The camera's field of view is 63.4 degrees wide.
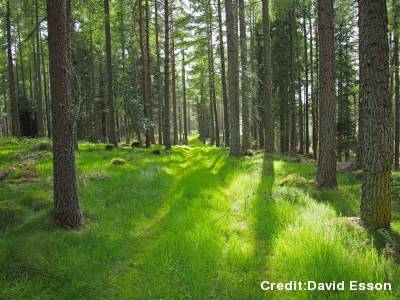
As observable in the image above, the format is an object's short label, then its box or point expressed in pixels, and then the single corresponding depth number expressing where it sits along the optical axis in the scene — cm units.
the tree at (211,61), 2889
